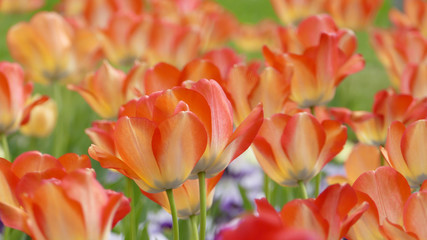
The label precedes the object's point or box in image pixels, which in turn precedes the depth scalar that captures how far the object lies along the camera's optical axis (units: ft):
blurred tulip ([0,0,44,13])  13.80
